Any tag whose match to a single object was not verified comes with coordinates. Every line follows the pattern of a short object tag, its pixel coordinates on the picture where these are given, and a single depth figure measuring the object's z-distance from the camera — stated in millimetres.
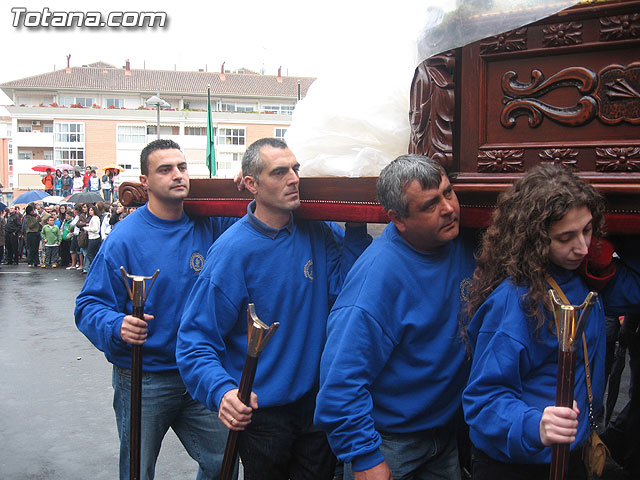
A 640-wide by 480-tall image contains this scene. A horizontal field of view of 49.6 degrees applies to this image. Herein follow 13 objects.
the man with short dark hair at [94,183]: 29000
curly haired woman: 1799
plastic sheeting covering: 2656
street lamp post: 23312
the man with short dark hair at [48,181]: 31859
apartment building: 50844
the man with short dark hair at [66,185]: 33188
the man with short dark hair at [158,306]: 3207
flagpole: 11766
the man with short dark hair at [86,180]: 30089
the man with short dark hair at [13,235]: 21016
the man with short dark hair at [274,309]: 2627
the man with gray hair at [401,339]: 2096
